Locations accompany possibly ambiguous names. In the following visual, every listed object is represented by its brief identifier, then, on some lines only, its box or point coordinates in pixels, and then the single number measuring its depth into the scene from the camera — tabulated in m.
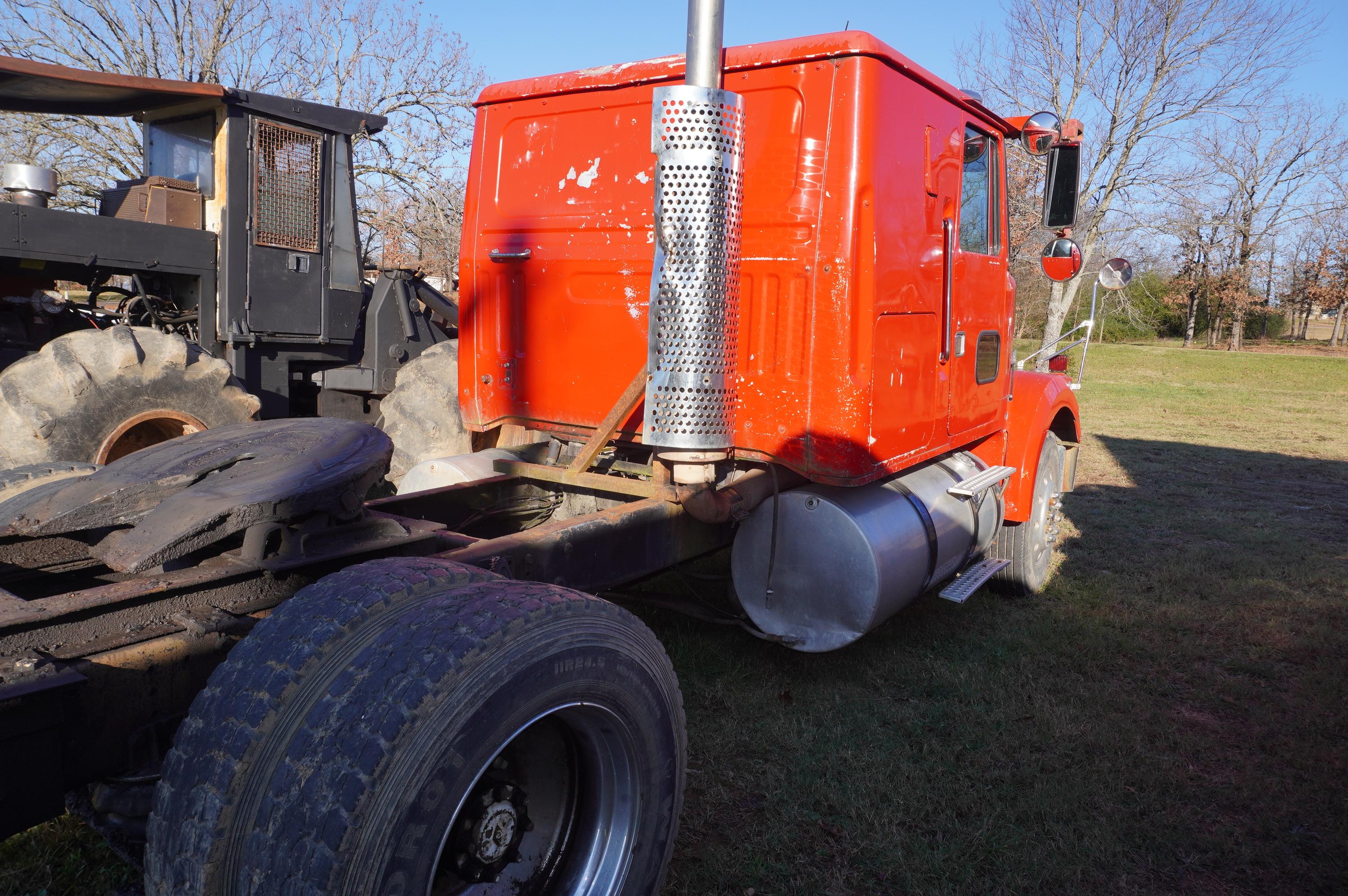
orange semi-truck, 1.65
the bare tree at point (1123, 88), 23.66
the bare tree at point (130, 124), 15.67
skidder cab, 4.60
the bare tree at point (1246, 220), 37.81
